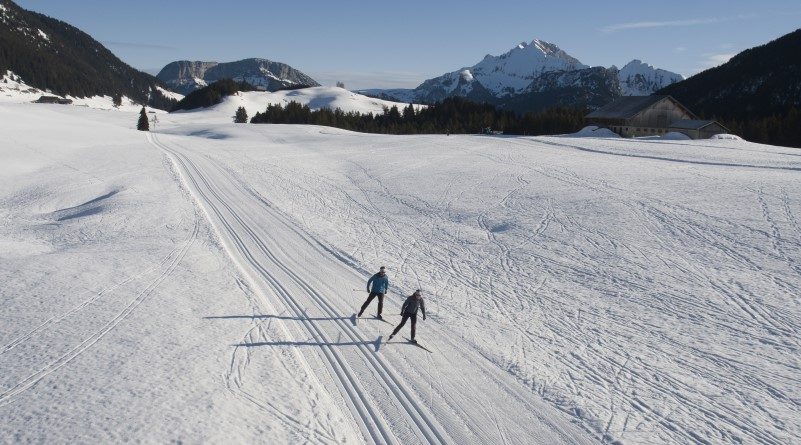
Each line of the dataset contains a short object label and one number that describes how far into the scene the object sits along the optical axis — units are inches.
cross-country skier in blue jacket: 620.7
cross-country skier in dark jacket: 566.3
